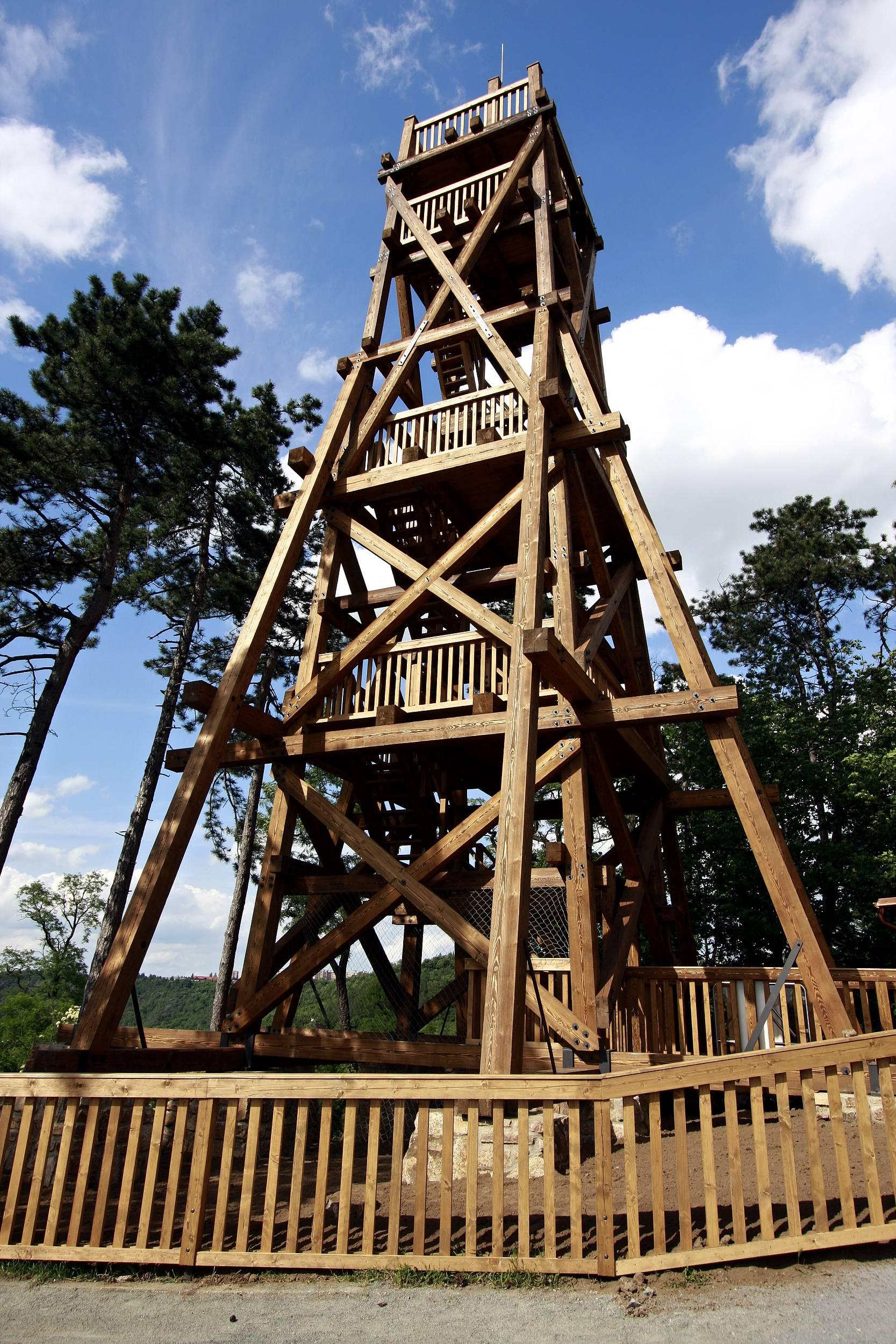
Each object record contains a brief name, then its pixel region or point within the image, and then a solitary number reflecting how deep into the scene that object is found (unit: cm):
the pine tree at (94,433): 1238
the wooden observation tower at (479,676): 627
